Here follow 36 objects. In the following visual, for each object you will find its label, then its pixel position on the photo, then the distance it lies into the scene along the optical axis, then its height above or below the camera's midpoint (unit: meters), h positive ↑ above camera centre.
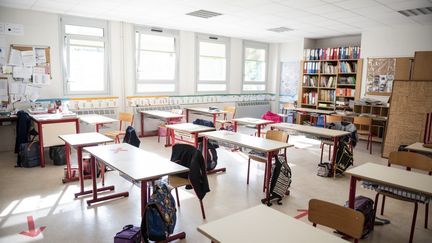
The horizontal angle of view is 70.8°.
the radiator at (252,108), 9.84 -0.87
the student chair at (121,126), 5.69 -1.02
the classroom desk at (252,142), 3.72 -0.79
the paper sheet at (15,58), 5.75 +0.34
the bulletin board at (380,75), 7.43 +0.27
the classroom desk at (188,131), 4.77 -0.81
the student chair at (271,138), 4.22 -0.81
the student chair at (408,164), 2.85 -0.84
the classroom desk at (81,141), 3.65 -0.78
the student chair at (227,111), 7.55 -0.88
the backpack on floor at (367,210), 3.01 -1.24
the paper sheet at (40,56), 6.02 +0.41
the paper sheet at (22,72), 5.82 +0.07
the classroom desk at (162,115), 6.49 -0.78
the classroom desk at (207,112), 7.12 -0.74
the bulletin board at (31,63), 5.80 +0.25
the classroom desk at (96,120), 5.47 -0.77
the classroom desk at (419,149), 3.91 -0.80
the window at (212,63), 8.64 +0.53
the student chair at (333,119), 6.94 -0.78
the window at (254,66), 9.89 +0.55
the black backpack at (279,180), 3.80 -1.21
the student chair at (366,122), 6.68 -0.82
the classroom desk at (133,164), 2.60 -0.80
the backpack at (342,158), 4.86 -1.17
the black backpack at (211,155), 4.82 -1.18
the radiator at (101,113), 6.69 -0.83
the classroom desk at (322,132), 4.72 -0.77
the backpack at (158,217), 2.45 -1.12
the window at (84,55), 6.41 +0.49
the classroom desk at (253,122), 5.89 -0.78
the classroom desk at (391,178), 2.50 -0.81
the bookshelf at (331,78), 8.18 +0.19
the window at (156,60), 7.46 +0.49
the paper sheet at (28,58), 5.88 +0.35
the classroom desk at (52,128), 4.96 -0.84
